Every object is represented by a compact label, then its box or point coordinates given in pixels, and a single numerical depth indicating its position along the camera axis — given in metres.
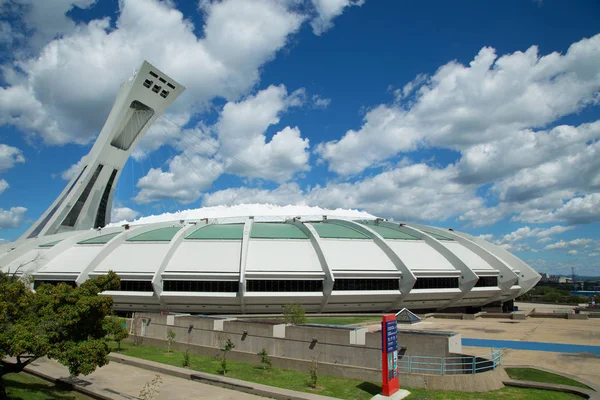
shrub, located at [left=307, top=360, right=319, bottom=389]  16.78
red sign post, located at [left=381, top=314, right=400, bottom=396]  15.07
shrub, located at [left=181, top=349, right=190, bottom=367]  20.40
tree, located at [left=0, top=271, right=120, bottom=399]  12.30
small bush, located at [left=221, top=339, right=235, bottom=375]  19.26
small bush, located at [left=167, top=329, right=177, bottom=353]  24.52
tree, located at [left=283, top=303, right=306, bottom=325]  27.27
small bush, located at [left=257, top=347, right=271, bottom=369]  20.39
